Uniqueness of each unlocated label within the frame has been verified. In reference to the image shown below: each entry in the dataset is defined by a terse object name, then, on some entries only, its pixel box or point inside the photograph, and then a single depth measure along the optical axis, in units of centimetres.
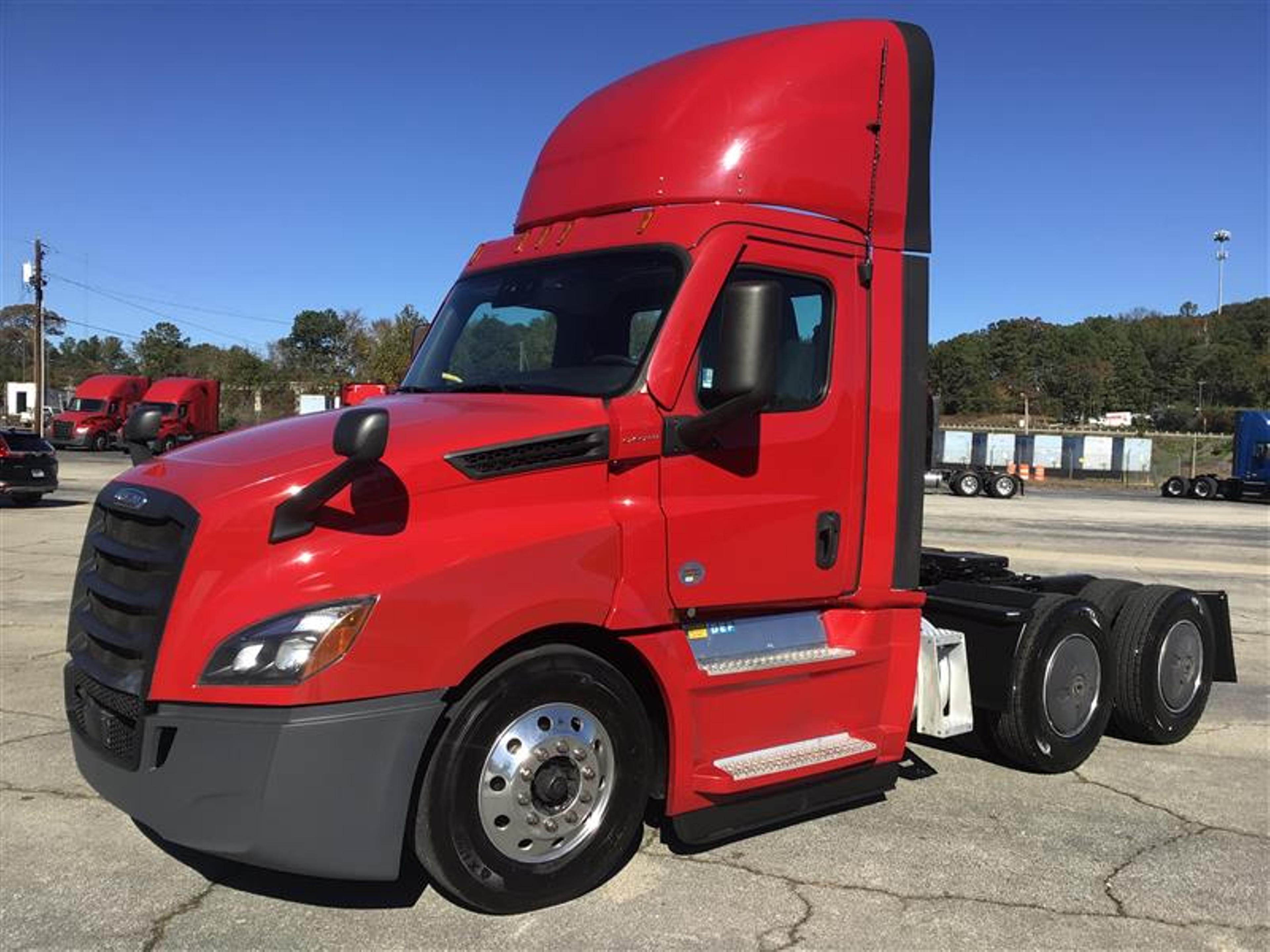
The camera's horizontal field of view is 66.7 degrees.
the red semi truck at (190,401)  3419
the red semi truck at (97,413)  4212
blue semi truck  3750
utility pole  4866
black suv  1778
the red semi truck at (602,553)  297
